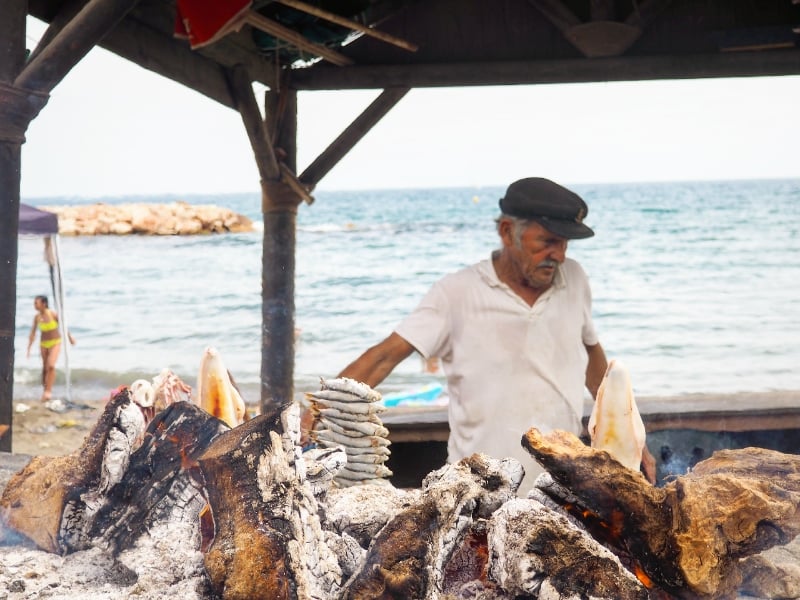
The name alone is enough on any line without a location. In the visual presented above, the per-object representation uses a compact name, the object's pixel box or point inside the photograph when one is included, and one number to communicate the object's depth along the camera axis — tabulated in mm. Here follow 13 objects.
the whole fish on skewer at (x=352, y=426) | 2389
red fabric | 3629
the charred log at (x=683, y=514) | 1698
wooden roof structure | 4430
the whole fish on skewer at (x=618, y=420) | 2205
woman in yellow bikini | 11844
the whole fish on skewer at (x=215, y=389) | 2412
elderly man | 3232
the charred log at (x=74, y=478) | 2100
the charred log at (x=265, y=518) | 1663
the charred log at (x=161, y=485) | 2051
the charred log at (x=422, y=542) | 1674
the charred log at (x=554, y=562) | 1663
